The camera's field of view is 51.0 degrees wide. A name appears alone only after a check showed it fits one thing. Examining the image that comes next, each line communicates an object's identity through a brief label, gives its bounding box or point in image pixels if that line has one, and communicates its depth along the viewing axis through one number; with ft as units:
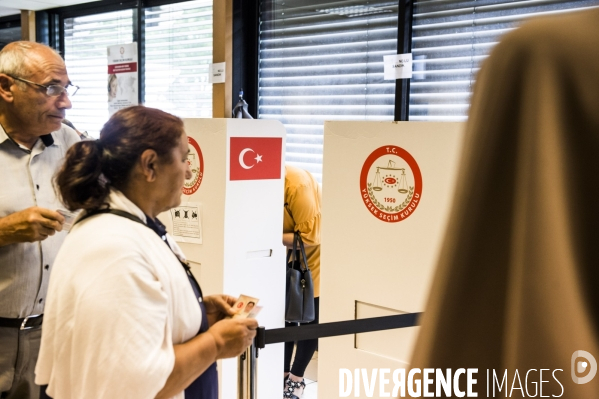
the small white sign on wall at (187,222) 11.30
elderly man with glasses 6.81
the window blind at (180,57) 18.66
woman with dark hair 4.75
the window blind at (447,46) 12.61
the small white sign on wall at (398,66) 11.55
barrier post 6.61
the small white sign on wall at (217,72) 16.25
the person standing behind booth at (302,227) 13.08
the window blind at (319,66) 14.46
